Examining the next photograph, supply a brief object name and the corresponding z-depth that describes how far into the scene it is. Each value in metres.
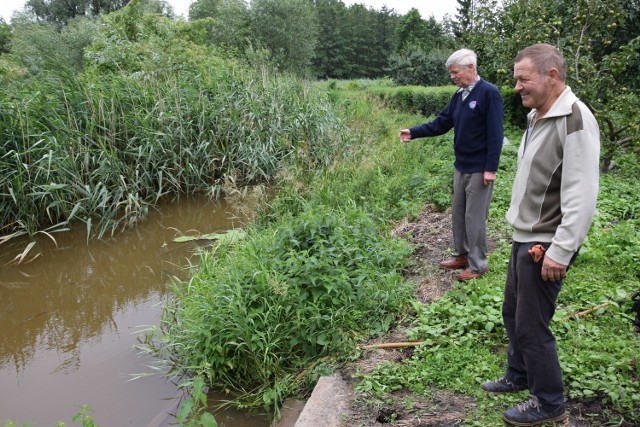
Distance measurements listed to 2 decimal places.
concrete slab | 2.50
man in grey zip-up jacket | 1.89
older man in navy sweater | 3.45
